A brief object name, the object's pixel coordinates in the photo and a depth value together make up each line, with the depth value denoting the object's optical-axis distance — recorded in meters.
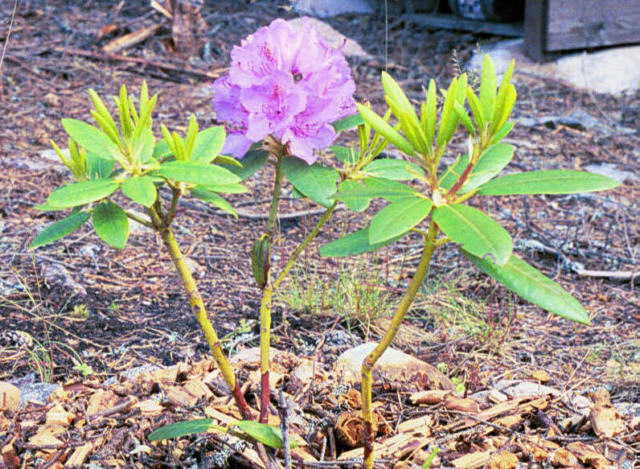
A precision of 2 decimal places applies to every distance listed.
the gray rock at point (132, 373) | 2.03
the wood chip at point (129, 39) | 5.95
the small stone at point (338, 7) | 8.09
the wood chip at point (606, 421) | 1.55
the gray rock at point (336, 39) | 6.65
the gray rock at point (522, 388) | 1.97
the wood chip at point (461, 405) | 1.66
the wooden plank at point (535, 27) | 6.05
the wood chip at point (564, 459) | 1.42
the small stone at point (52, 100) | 4.70
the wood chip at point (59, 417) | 1.57
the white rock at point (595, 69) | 6.14
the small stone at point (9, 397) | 1.76
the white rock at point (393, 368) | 1.89
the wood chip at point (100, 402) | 1.65
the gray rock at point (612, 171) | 4.29
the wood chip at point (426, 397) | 1.69
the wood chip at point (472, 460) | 1.41
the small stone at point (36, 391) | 1.87
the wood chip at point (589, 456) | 1.43
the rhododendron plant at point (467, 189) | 0.89
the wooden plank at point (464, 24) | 6.93
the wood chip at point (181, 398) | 1.65
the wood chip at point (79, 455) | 1.39
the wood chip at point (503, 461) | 1.40
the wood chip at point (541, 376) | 2.14
